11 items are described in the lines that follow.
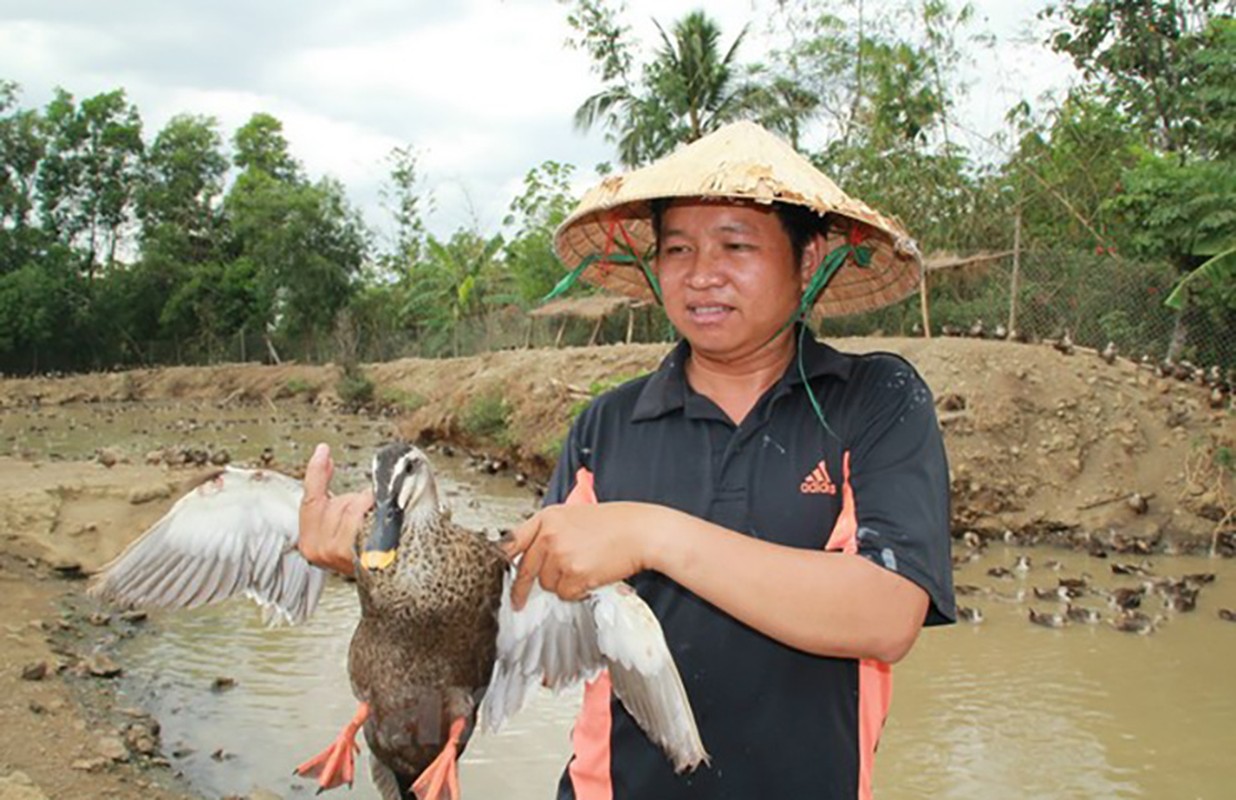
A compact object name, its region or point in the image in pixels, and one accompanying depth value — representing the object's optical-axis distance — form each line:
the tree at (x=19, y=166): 38.41
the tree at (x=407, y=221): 41.66
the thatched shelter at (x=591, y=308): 23.62
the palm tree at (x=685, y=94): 27.36
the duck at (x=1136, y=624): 8.42
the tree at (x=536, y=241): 29.69
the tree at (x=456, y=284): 31.77
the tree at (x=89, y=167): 39.75
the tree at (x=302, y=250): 35.31
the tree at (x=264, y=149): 41.16
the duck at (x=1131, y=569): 10.12
